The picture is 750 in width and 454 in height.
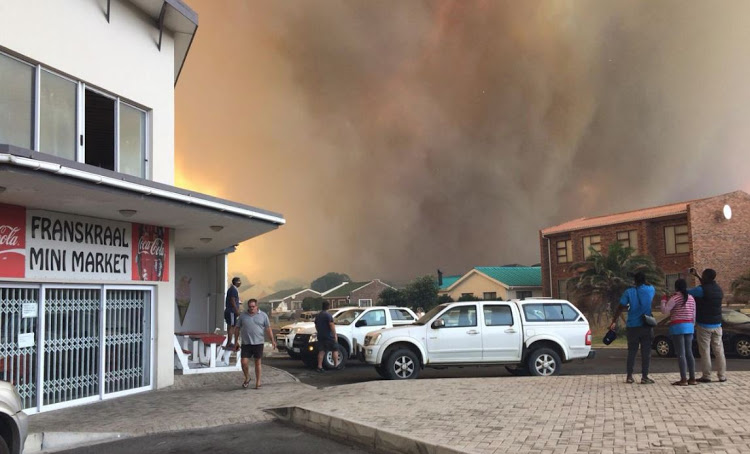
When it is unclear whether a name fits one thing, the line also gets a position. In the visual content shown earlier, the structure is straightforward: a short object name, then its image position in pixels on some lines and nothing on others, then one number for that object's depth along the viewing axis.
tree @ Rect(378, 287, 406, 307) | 65.50
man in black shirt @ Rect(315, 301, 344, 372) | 15.77
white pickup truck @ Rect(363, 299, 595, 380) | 13.77
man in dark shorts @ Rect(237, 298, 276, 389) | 12.35
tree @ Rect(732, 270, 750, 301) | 31.84
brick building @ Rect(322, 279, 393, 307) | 83.62
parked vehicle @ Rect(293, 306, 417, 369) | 17.72
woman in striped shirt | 10.27
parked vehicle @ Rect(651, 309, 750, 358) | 18.16
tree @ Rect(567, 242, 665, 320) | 33.03
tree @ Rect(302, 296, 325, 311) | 83.31
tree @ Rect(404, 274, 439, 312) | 63.88
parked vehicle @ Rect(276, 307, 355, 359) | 19.16
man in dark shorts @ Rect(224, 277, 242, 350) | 16.42
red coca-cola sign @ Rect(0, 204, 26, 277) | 9.57
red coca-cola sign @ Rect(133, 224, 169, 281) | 12.31
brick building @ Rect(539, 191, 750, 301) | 36.06
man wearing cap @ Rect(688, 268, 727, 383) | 10.45
